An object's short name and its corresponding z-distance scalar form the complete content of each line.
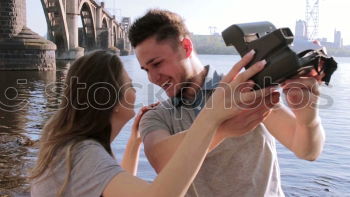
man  1.80
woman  1.43
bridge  40.94
